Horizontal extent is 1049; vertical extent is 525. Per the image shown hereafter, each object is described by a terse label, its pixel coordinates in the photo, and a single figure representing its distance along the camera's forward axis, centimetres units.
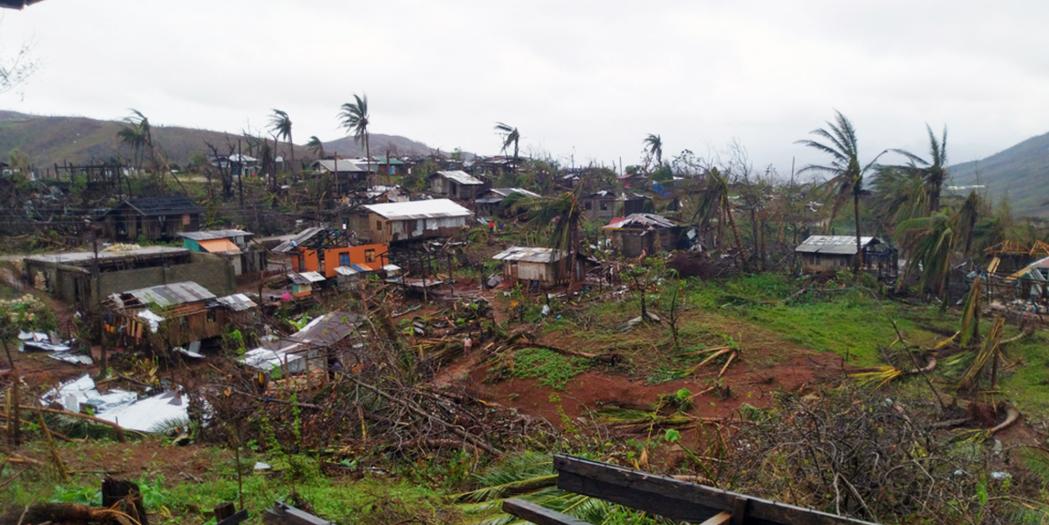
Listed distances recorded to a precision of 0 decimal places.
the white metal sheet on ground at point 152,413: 1051
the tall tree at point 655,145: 5625
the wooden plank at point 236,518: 417
